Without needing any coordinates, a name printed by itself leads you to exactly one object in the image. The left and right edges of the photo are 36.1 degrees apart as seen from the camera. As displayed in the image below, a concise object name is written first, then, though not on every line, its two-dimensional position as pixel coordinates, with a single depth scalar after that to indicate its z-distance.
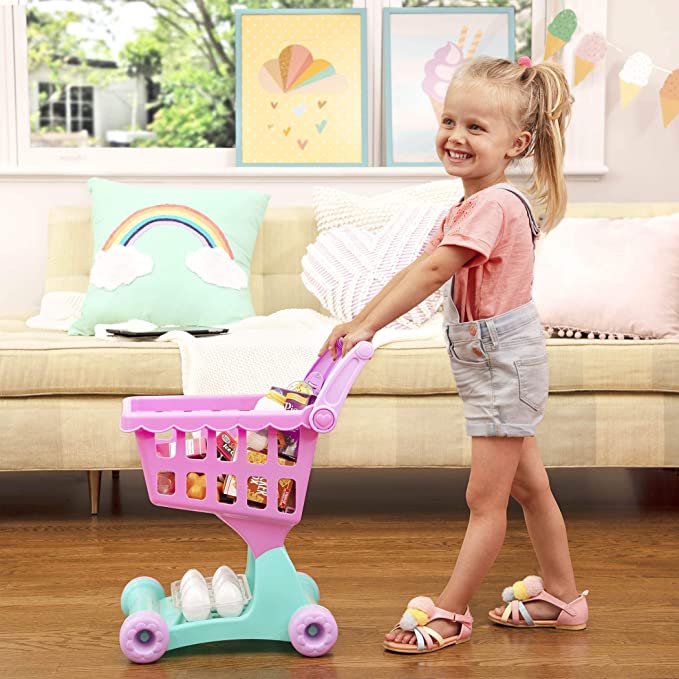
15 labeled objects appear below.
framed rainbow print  3.44
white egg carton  1.62
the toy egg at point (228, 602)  1.62
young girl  1.60
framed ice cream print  3.45
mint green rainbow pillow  2.80
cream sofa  2.37
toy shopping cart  1.56
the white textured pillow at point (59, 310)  2.95
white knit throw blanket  2.34
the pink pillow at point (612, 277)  2.54
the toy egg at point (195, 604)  1.61
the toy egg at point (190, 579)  1.65
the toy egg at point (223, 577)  1.67
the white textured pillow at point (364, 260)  2.75
